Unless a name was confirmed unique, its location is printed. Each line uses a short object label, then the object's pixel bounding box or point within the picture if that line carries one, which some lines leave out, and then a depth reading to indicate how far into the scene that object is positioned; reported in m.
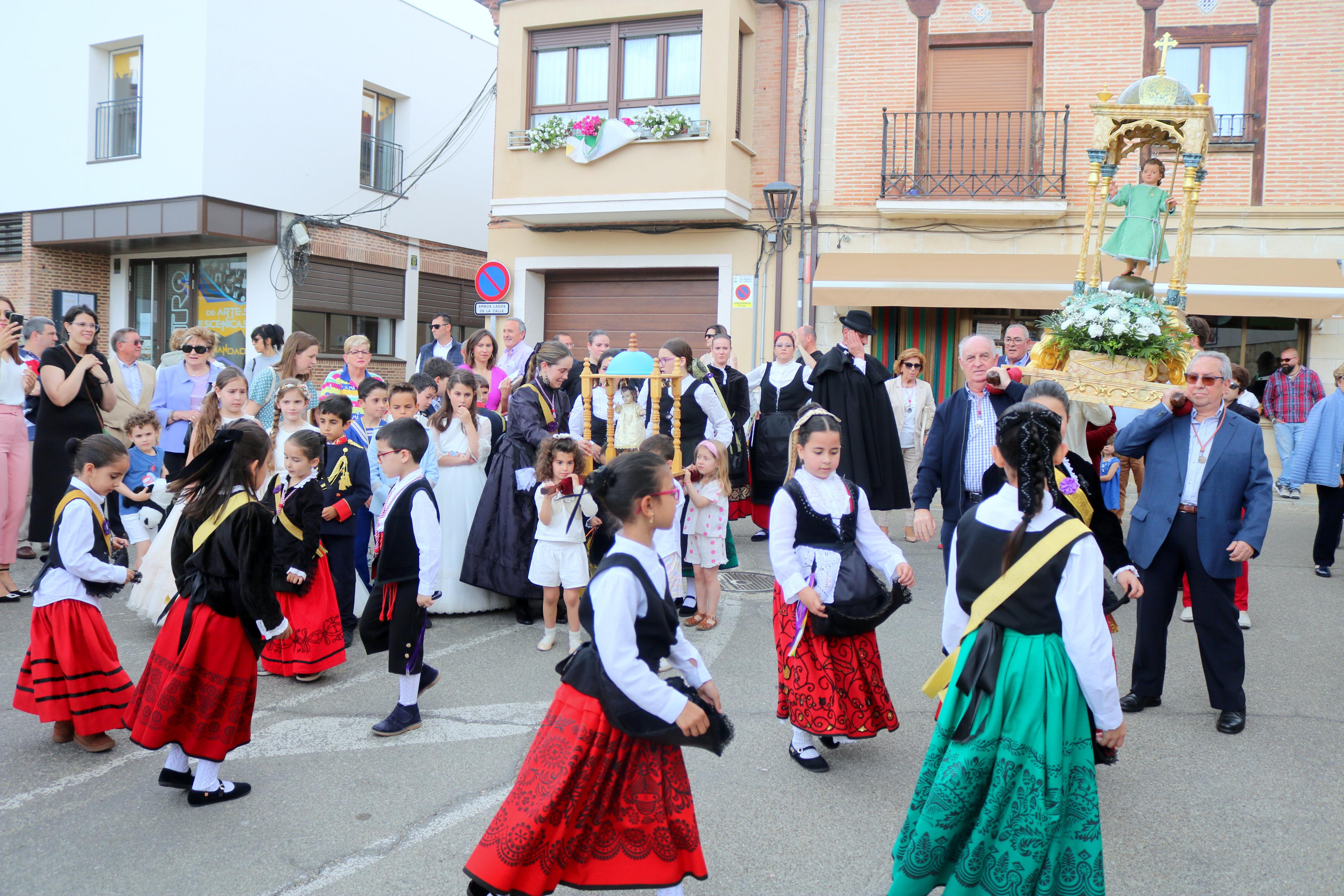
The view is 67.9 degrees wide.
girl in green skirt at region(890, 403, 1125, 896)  2.86
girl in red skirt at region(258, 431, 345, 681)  5.30
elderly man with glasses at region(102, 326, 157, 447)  8.54
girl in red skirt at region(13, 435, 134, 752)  4.33
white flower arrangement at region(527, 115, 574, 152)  14.32
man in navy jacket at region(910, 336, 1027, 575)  5.52
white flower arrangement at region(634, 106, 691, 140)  13.82
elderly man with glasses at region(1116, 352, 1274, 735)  4.88
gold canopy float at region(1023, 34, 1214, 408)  6.47
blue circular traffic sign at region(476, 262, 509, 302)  13.12
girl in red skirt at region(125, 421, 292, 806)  3.84
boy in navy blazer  5.78
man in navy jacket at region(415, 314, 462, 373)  10.16
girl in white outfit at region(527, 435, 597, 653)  5.94
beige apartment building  13.17
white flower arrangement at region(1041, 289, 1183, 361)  6.32
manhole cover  7.80
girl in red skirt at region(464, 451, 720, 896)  2.83
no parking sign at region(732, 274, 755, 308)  14.50
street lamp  14.15
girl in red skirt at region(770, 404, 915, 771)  4.22
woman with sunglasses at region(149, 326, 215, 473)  8.16
